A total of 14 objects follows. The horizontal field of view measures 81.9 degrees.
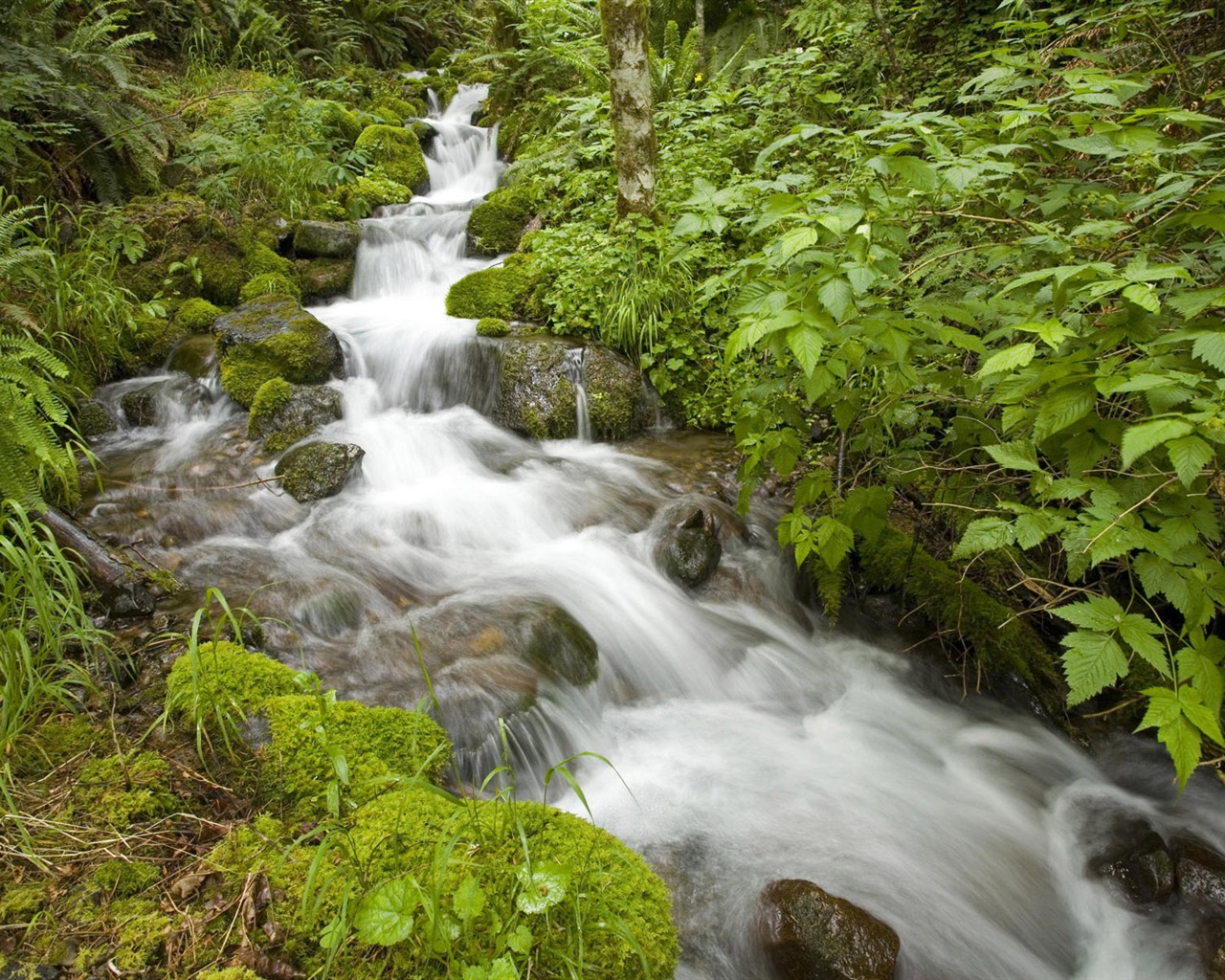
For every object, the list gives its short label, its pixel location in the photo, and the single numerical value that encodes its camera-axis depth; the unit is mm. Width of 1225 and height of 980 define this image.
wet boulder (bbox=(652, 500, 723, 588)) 4543
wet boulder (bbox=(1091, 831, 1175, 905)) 2826
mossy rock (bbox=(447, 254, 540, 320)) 6910
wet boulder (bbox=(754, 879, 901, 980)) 2297
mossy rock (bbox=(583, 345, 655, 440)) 5969
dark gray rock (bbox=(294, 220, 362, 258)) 7969
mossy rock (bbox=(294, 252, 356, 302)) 7730
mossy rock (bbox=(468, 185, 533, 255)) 8320
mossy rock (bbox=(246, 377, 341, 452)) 5543
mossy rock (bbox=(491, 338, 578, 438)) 5992
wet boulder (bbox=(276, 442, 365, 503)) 4965
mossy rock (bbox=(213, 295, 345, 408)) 5895
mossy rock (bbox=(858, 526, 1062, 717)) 3711
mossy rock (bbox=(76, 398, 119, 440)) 5445
